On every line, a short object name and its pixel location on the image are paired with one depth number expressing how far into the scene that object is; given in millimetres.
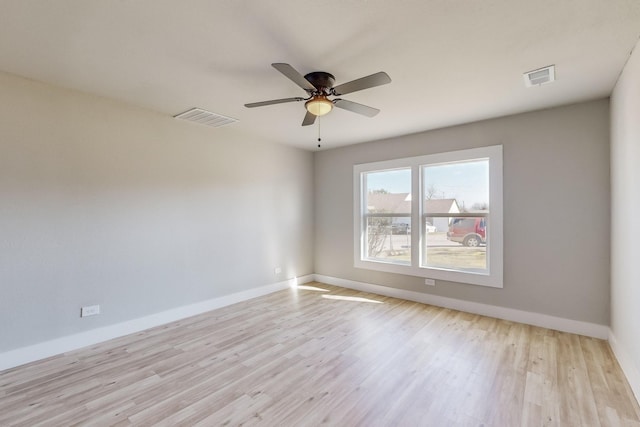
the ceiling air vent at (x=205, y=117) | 3538
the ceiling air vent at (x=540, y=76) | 2524
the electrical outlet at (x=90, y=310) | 3000
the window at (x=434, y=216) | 3864
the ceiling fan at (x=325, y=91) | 2203
